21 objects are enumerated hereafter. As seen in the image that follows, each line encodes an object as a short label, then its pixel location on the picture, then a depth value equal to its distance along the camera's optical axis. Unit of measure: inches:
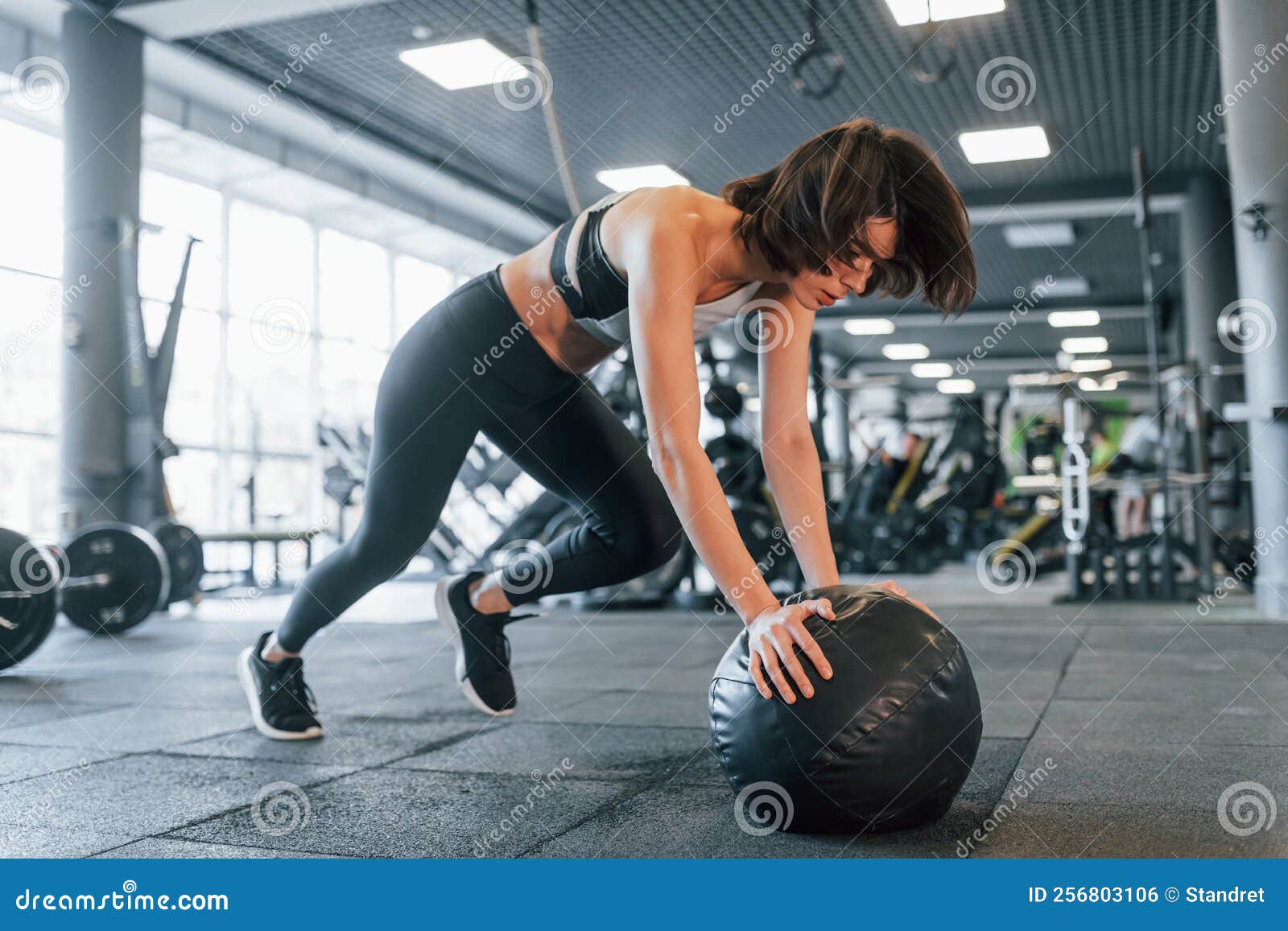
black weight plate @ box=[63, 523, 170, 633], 186.5
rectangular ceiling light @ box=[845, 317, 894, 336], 579.8
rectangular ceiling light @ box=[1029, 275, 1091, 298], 514.7
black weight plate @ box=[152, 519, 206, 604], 222.8
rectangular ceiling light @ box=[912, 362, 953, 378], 776.9
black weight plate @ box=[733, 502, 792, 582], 216.8
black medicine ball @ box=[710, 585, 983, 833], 57.1
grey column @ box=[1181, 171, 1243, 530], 333.7
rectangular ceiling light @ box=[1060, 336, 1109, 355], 670.5
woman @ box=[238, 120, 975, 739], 57.3
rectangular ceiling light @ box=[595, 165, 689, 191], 341.1
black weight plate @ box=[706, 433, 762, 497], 228.1
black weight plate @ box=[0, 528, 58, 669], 132.6
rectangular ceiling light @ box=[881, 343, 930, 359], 696.4
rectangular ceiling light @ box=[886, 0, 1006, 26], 236.4
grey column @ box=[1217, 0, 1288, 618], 180.4
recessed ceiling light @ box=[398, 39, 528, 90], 267.4
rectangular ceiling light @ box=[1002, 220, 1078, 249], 408.2
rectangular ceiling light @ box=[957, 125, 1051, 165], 317.7
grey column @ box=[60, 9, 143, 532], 231.0
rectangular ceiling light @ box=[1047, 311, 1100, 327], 577.0
